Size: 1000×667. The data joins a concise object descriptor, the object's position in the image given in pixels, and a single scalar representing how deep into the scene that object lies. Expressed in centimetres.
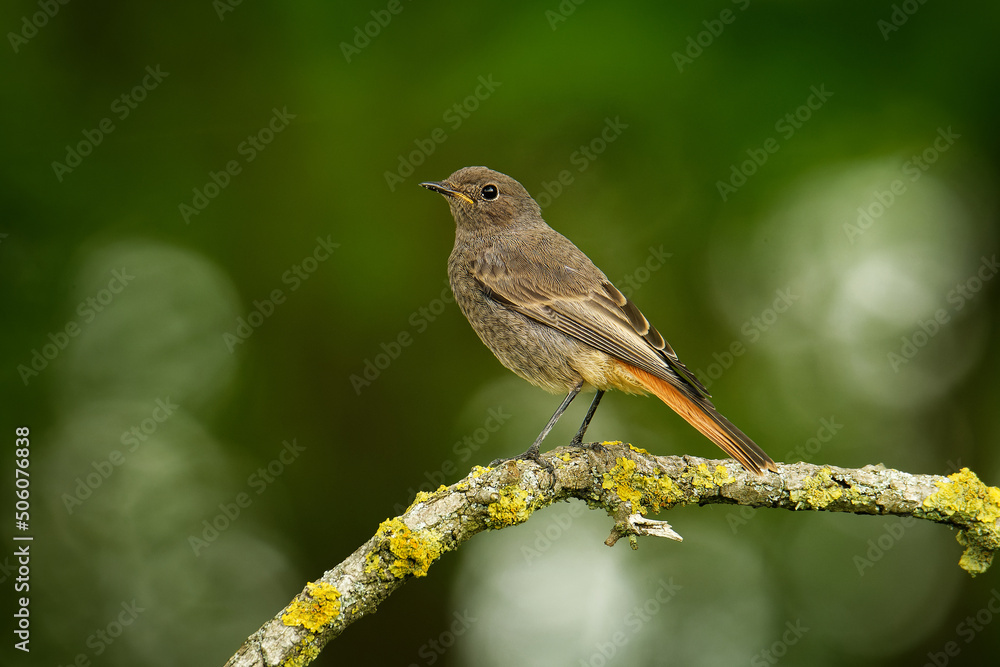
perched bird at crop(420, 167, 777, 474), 889
